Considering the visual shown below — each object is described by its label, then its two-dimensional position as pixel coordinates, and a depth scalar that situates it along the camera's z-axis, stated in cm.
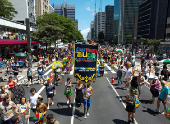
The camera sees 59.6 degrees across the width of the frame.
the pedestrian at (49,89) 770
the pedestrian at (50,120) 434
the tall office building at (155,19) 6022
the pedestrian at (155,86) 806
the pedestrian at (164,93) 698
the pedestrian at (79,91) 755
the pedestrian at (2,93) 655
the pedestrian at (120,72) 1185
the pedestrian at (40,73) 1265
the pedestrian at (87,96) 693
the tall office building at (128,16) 10669
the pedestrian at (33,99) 637
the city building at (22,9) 4516
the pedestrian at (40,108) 543
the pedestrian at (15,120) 425
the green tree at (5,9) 3778
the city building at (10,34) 2648
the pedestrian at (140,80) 914
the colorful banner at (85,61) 744
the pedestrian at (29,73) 1147
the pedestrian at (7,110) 511
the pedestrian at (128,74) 1083
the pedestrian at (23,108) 531
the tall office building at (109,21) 17716
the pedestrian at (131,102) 623
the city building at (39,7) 6494
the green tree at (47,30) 3262
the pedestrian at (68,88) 790
